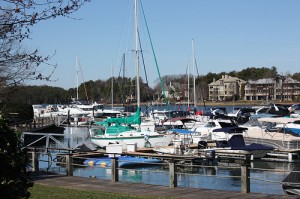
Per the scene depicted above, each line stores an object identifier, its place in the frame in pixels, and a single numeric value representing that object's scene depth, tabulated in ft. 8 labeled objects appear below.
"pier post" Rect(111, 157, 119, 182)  62.59
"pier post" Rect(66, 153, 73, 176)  68.44
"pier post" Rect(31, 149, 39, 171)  72.27
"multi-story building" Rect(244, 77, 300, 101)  588.91
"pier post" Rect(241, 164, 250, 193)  51.98
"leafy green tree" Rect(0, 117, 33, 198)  24.76
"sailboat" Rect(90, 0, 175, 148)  131.64
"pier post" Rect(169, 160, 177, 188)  56.75
